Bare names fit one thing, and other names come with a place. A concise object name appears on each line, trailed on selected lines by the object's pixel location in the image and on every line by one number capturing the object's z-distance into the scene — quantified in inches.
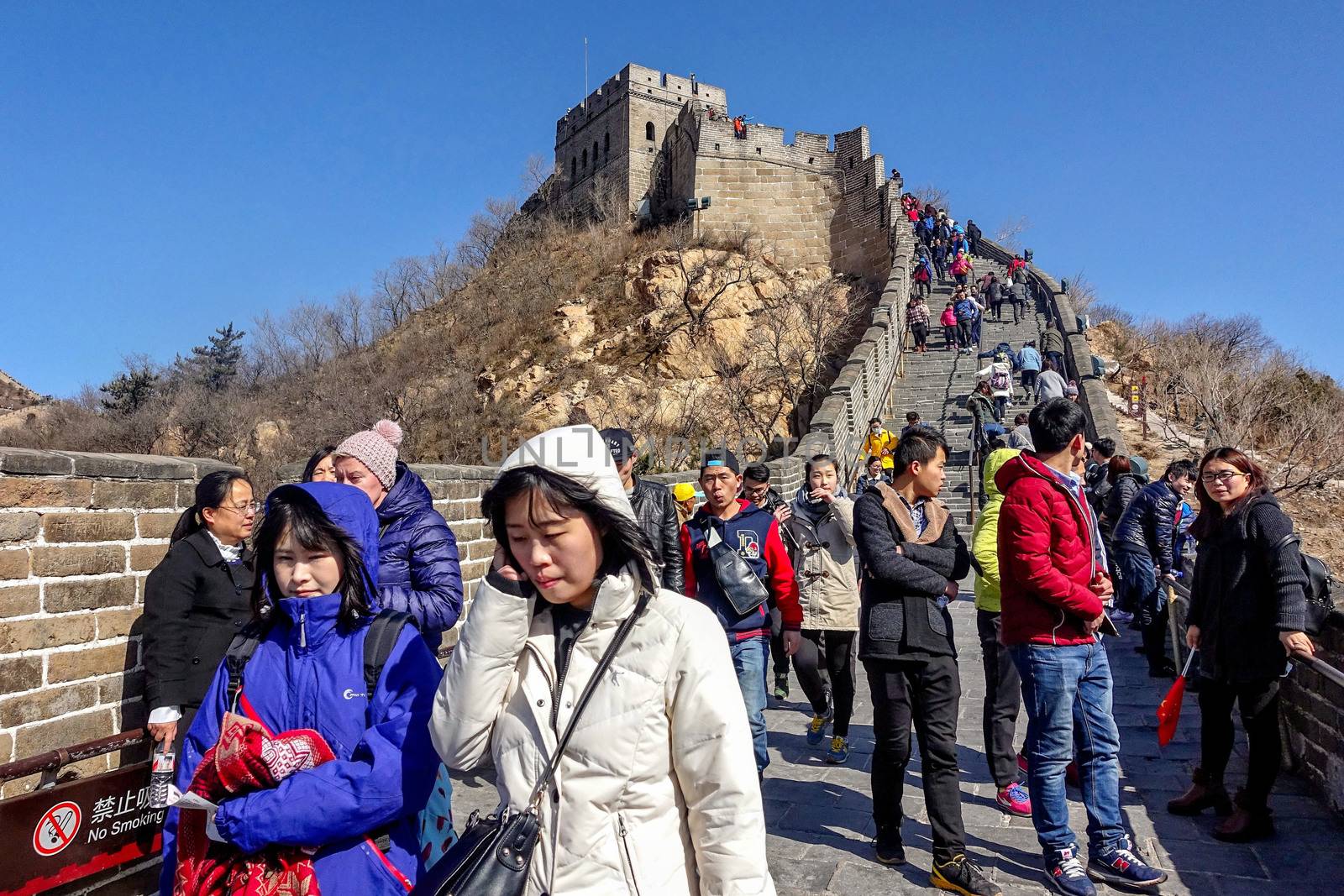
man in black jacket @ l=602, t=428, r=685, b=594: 182.9
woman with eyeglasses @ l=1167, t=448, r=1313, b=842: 165.2
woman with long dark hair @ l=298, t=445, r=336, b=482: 168.2
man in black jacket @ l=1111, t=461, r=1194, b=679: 285.0
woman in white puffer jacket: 70.8
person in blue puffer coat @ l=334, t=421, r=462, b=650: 136.6
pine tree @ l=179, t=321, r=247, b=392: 1886.1
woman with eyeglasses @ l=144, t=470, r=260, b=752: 150.6
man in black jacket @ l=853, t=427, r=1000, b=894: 150.9
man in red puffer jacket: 147.0
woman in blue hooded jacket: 79.0
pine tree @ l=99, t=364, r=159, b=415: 1453.0
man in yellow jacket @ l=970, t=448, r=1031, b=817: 189.5
